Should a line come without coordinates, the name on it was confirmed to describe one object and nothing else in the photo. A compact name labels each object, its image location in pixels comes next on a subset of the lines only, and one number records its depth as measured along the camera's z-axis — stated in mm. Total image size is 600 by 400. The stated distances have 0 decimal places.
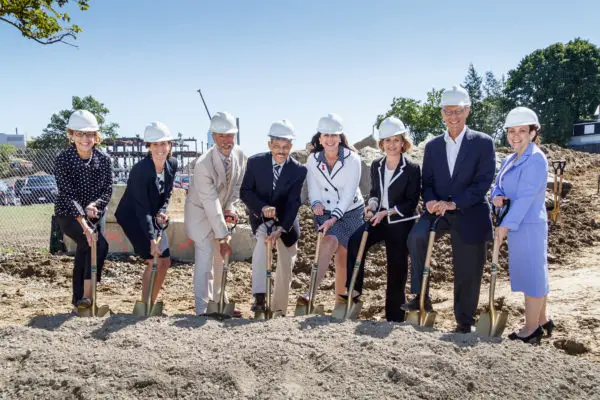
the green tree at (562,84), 45812
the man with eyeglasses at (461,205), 4656
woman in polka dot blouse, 5109
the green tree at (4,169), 17062
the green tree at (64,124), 46719
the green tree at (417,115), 39562
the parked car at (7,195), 18000
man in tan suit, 5180
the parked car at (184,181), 16606
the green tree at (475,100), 48906
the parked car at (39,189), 17469
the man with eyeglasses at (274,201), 5145
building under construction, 16203
